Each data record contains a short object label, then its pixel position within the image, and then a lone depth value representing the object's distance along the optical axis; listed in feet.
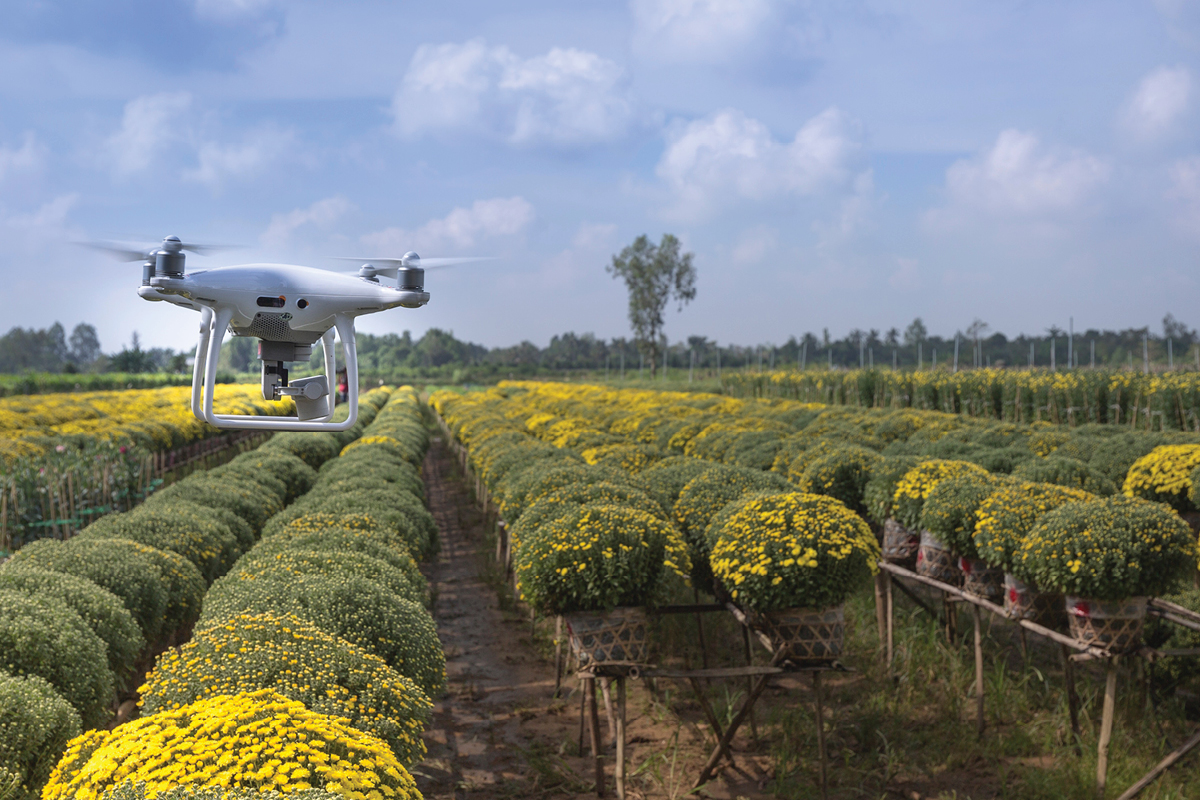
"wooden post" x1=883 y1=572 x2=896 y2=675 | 30.19
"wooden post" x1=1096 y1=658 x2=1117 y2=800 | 21.38
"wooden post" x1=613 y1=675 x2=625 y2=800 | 21.11
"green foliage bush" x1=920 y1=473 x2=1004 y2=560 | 26.05
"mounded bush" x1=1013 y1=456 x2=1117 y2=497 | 31.81
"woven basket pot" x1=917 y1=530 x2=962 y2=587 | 27.91
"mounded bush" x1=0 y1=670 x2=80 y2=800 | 15.30
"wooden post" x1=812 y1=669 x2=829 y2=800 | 21.90
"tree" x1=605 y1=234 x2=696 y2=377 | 257.75
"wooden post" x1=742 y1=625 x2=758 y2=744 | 26.18
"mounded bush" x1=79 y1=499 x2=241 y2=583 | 29.81
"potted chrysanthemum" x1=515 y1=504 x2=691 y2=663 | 21.88
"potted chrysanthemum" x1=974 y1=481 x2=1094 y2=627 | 23.81
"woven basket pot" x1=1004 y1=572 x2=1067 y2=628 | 24.09
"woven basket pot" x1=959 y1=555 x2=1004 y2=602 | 26.14
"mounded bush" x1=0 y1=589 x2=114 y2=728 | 18.11
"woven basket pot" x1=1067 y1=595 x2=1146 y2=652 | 21.44
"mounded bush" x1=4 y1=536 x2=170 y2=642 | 24.32
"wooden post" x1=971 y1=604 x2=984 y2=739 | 26.12
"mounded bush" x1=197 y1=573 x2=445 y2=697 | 18.51
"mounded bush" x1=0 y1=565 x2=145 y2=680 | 21.35
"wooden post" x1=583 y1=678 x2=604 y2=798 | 23.12
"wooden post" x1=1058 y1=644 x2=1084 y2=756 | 25.05
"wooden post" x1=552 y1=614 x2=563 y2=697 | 28.89
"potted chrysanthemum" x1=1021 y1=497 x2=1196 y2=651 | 20.80
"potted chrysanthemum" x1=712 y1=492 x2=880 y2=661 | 21.54
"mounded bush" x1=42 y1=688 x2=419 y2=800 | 9.37
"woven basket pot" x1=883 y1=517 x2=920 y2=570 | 30.48
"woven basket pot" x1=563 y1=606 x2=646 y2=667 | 22.18
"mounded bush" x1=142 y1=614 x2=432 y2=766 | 14.10
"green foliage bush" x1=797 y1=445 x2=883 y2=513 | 33.04
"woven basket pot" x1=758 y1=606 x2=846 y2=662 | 22.06
